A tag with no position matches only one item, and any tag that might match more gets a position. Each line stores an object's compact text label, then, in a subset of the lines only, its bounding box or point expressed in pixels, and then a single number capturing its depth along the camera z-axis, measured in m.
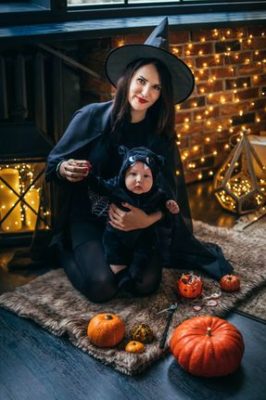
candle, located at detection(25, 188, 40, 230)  3.06
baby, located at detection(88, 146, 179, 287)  2.32
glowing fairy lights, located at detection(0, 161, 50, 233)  2.99
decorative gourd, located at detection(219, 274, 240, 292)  2.60
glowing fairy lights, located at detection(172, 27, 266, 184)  3.73
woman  2.43
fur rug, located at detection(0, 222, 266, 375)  2.19
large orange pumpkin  2.05
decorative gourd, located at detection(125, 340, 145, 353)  2.18
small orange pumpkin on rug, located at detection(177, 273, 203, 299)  2.54
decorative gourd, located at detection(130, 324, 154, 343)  2.24
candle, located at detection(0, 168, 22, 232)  3.01
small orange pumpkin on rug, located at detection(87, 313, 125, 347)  2.20
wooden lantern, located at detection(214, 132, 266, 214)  3.47
